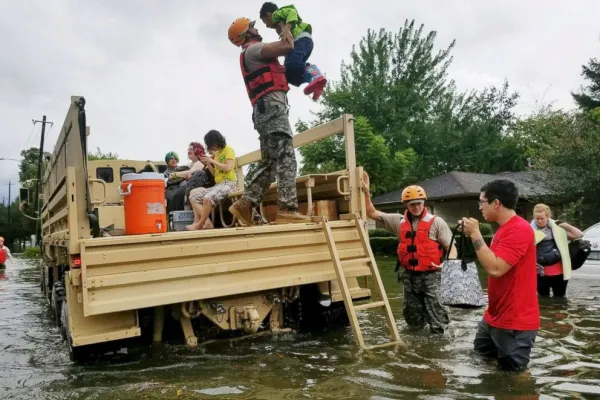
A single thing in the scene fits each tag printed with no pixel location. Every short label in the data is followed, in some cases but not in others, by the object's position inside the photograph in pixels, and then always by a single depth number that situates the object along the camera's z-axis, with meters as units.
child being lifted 5.12
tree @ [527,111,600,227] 19.39
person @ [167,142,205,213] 7.28
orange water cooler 4.66
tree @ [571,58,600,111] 38.69
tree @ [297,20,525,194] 38.31
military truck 4.14
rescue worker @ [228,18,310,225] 5.41
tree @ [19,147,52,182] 53.38
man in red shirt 4.06
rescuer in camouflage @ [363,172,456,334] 5.63
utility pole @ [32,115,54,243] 10.19
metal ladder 4.80
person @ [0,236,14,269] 17.69
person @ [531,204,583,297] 8.09
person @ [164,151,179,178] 8.31
